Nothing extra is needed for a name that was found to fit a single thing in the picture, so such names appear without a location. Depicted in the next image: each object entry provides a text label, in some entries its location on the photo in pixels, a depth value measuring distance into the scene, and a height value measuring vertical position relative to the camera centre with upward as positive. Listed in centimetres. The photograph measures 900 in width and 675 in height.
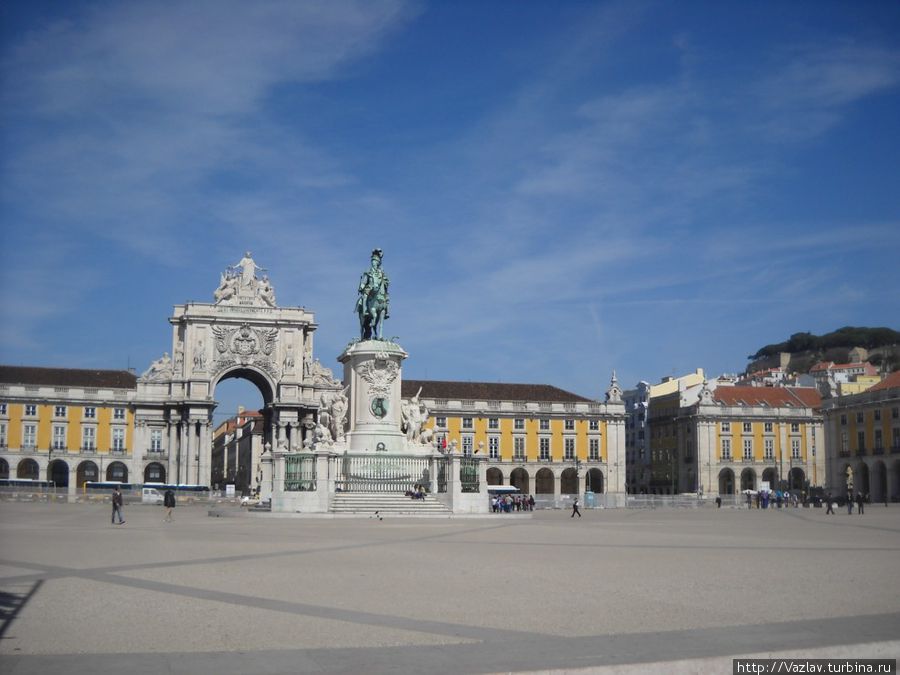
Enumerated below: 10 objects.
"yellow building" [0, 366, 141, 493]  8838 +157
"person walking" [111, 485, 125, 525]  2961 -149
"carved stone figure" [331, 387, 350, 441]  3681 +116
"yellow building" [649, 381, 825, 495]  9450 +24
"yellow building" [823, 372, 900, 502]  7531 +29
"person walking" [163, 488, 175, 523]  3326 -172
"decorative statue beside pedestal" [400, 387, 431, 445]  3712 +96
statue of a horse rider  3734 +516
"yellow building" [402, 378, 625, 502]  9338 +120
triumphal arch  8931 +654
